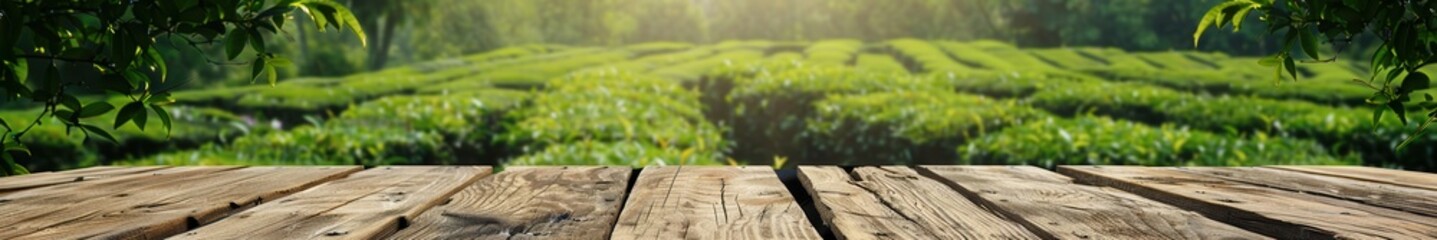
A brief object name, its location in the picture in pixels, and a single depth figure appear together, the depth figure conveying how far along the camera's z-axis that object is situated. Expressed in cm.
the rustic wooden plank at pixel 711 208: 148
